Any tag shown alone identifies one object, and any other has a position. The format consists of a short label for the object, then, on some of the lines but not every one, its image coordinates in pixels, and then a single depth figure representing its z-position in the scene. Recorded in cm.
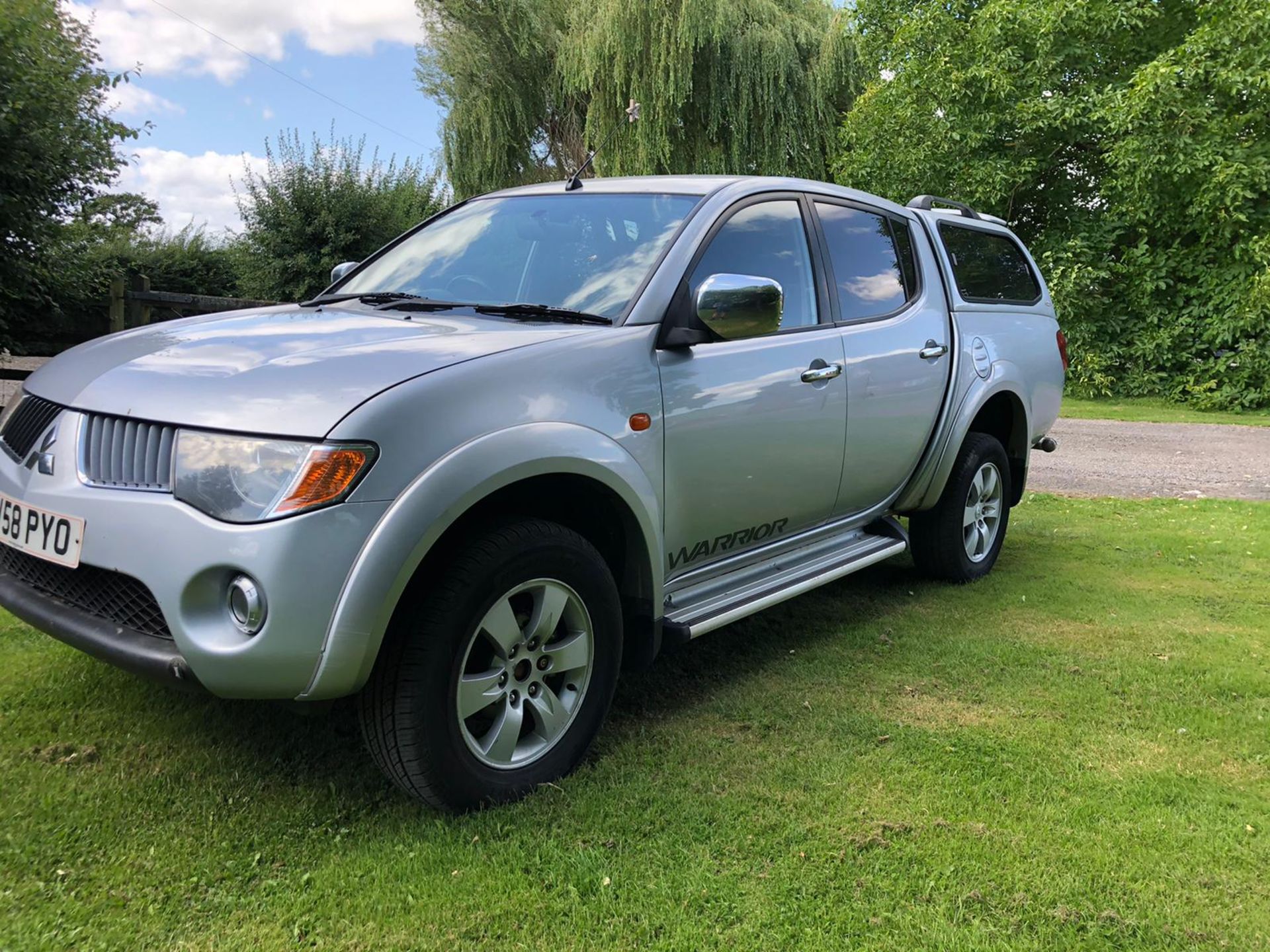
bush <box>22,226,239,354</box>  1702
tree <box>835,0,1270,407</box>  1416
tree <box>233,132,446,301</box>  1563
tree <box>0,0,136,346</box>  693
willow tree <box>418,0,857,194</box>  1781
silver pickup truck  221
